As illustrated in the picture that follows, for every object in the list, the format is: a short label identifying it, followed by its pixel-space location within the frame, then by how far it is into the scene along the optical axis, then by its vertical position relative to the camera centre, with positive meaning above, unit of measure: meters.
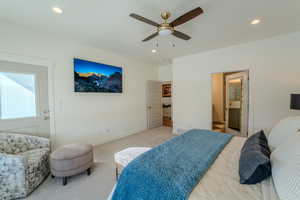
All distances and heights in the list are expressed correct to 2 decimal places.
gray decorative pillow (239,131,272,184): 0.97 -0.57
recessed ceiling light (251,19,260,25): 2.29 +1.39
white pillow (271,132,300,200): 0.77 -0.52
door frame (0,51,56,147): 2.51 +0.49
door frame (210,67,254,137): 3.24 -0.38
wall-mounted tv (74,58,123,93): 3.12 +0.57
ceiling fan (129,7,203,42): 1.71 +1.10
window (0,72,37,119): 2.26 +0.06
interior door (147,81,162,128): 5.29 -0.29
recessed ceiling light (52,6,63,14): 1.93 +1.39
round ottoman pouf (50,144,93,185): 1.96 -1.02
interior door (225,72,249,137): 3.40 -0.21
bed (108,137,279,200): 0.87 -0.70
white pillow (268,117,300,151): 1.46 -0.43
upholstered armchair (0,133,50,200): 1.64 -0.93
